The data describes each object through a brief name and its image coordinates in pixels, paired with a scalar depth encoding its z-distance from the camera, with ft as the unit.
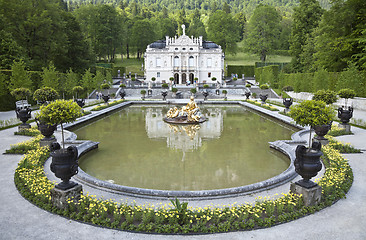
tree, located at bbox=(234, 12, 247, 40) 373.34
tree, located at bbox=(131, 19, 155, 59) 269.85
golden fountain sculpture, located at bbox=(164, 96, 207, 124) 71.00
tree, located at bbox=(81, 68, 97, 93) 127.85
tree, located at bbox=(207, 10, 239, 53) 264.72
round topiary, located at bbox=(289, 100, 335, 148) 30.78
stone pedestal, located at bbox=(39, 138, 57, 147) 43.88
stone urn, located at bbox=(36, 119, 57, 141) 41.78
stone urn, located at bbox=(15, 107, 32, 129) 54.18
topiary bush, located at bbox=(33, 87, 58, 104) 65.57
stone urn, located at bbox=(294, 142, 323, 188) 24.17
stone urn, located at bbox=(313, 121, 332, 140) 41.92
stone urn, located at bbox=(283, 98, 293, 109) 79.55
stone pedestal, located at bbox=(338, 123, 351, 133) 55.31
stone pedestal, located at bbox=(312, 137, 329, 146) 44.14
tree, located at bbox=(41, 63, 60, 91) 102.79
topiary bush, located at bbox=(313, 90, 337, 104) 58.15
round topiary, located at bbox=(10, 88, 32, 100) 77.57
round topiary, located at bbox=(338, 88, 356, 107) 66.69
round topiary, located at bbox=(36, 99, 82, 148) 30.96
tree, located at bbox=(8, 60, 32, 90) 90.74
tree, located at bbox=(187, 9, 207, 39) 310.04
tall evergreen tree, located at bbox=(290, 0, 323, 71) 170.60
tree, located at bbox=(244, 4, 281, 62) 236.84
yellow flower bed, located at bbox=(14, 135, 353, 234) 20.79
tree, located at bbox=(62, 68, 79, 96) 111.65
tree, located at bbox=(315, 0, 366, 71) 109.29
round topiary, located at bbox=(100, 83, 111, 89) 140.15
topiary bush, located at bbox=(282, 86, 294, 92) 134.59
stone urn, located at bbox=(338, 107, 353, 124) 53.93
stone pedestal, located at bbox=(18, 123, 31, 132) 55.76
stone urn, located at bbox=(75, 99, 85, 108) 73.67
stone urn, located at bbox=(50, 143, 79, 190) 23.86
